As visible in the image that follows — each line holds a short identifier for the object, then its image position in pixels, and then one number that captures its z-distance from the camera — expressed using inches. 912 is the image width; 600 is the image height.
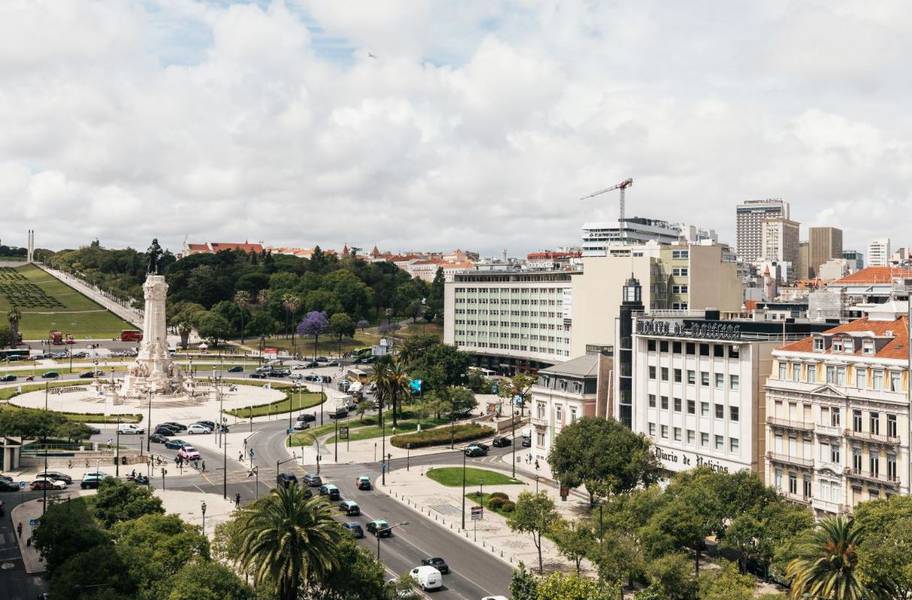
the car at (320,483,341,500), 3503.9
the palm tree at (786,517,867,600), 1845.5
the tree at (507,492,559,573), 2696.9
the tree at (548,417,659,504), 3201.3
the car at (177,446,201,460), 4151.1
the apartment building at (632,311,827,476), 3193.9
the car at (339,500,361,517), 3272.6
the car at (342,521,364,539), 3004.4
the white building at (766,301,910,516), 2714.1
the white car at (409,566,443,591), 2517.2
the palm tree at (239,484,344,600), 1955.0
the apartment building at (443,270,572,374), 7106.3
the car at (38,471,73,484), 3726.6
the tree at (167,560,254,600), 1865.2
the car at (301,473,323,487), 3700.8
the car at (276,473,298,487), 3614.2
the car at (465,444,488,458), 4547.2
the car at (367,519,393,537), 2972.4
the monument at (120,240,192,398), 5930.1
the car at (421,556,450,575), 2682.1
